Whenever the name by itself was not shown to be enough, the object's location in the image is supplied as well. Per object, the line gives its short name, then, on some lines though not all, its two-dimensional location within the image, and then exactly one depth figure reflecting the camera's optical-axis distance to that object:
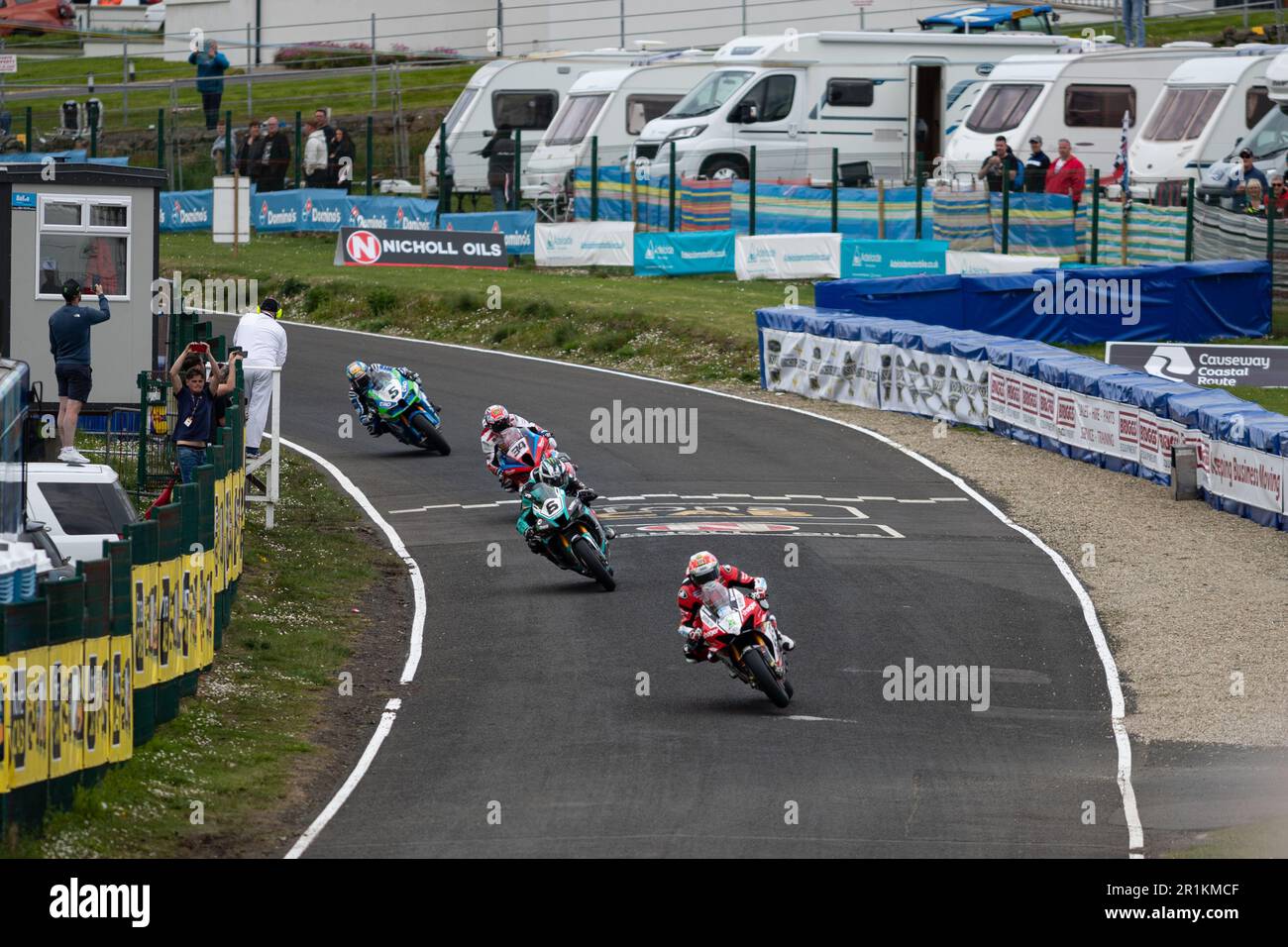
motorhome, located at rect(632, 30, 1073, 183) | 42.91
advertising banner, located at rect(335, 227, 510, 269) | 42.28
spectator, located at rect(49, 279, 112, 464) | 22.80
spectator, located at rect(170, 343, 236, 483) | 20.84
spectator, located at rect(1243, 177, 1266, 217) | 35.75
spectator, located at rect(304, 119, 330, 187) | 46.25
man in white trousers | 23.17
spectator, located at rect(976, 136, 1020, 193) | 38.97
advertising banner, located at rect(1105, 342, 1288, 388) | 30.41
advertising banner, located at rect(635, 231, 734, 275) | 40.69
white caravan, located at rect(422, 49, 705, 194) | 46.62
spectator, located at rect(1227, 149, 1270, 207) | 35.88
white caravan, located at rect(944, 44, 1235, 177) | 41.53
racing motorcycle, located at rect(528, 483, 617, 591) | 19.36
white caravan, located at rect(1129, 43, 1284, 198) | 38.78
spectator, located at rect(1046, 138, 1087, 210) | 38.84
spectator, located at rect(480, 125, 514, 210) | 44.69
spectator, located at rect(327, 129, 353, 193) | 46.06
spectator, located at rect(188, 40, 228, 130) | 49.69
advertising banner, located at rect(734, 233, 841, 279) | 38.84
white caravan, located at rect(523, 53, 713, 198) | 44.16
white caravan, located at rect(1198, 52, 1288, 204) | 36.38
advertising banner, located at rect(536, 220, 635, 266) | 41.72
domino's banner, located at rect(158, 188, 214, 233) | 47.97
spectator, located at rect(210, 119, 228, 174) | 48.50
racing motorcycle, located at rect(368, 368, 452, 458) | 26.56
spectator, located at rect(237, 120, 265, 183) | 47.53
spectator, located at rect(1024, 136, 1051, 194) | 39.22
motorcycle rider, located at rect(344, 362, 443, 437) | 26.27
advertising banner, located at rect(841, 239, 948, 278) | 37.16
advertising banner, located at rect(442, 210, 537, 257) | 42.84
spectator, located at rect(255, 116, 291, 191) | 47.41
